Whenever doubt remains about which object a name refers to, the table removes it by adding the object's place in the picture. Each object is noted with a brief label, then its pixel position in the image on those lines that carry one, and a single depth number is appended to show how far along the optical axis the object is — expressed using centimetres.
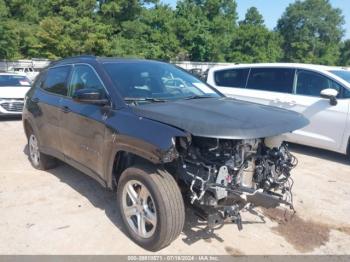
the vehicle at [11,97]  1043
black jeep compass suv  317
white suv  648
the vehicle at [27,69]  2730
